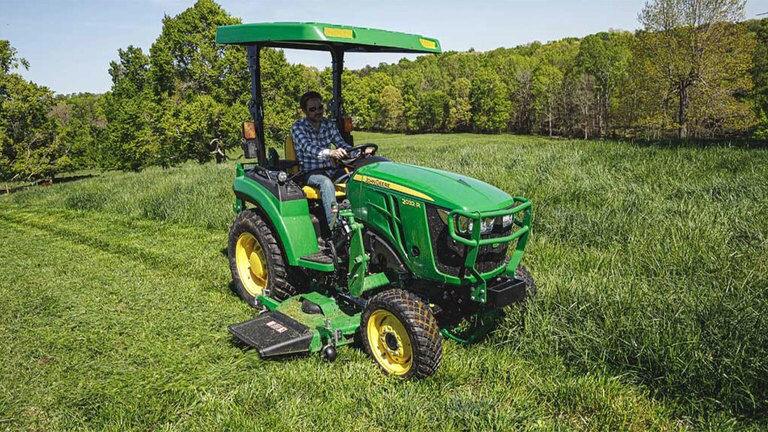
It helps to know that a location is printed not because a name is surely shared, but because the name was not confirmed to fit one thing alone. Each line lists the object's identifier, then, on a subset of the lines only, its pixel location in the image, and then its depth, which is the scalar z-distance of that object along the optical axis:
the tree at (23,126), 26.77
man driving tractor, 4.28
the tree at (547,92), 57.00
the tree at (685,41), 23.17
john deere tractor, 3.33
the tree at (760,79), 36.31
